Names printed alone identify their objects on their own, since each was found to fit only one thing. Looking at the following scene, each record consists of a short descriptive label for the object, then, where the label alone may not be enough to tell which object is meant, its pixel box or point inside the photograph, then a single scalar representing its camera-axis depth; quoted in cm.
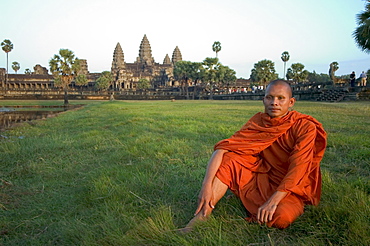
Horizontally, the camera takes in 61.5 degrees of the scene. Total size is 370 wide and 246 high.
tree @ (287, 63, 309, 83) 6400
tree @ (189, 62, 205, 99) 6300
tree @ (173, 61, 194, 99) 6391
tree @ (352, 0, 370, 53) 1574
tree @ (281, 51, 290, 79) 6214
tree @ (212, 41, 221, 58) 6044
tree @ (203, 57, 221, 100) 5838
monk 246
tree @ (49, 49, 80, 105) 3375
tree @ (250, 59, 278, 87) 5803
